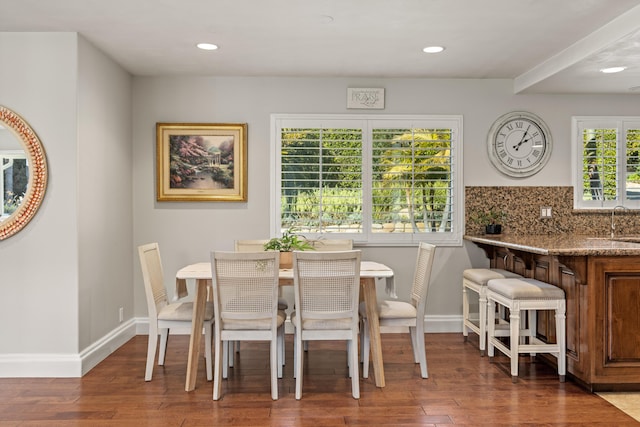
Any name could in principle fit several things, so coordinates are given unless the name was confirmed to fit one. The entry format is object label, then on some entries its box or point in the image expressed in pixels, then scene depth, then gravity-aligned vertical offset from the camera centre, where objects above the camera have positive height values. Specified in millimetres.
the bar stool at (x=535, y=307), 3607 -717
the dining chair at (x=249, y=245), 4527 -361
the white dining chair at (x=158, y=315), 3646 -783
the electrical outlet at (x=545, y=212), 5125 -68
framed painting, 4996 +396
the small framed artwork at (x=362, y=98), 5059 +1040
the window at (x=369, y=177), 5043 +266
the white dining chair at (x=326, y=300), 3238 -609
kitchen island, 3377 -711
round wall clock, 5109 +623
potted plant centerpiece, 3818 -321
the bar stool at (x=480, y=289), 4293 -728
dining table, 3488 -730
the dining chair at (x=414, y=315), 3668 -784
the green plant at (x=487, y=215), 5109 -111
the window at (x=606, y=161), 5121 +439
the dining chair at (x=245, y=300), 3209 -609
